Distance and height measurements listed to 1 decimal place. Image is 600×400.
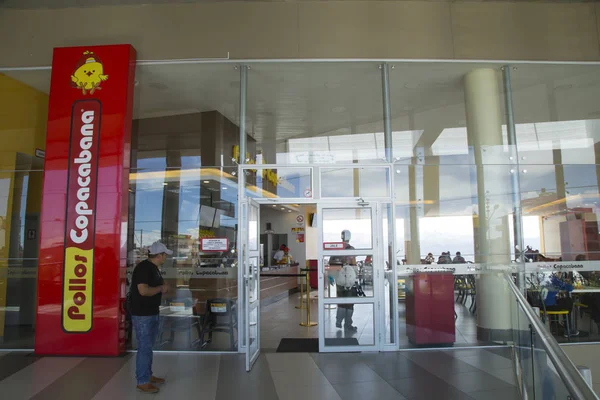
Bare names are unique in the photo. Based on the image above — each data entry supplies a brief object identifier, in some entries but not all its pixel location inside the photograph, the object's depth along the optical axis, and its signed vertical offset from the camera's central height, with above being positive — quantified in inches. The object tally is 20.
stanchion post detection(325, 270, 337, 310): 231.5 -26.0
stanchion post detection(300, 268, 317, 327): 304.3 -46.6
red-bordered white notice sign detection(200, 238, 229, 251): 241.0 +5.7
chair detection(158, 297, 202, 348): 239.3 -36.0
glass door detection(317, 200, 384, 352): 231.9 -12.3
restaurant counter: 239.1 -17.3
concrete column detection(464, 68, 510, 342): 244.5 +29.4
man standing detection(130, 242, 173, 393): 167.3 -22.0
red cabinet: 239.9 -27.8
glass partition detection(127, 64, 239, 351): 239.0 +24.2
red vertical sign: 222.8 +26.5
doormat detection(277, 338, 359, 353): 232.0 -49.5
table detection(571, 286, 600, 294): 251.6 -20.2
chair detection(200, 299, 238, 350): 237.0 -34.0
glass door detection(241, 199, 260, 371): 207.0 -9.6
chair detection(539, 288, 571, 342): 249.9 -33.6
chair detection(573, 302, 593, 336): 251.6 -31.0
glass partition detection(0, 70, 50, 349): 258.1 +39.1
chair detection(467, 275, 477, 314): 243.1 -20.5
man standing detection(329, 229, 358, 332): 232.5 -15.4
